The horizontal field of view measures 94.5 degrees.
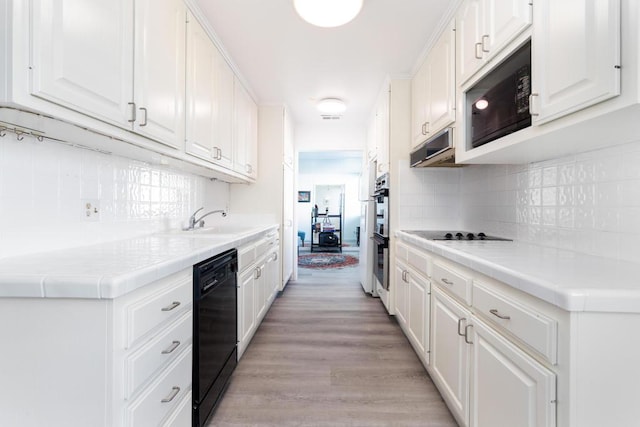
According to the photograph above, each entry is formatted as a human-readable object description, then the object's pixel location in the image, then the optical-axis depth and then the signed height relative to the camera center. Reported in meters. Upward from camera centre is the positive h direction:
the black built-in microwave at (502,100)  1.28 +0.56
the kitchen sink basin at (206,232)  1.95 -0.15
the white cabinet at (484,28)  1.27 +0.91
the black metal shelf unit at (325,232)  7.48 -0.51
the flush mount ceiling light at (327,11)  1.63 +1.15
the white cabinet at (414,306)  1.86 -0.68
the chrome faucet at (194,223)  2.41 -0.09
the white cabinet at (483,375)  0.87 -0.59
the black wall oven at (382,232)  2.88 -0.20
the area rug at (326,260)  5.57 -0.98
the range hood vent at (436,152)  1.96 +0.45
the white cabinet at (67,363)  0.83 -0.43
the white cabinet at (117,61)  0.93 +0.60
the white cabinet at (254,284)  1.99 -0.58
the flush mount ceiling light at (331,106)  3.40 +1.26
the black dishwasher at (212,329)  1.30 -0.59
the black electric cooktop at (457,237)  1.96 -0.16
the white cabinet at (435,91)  1.94 +0.93
